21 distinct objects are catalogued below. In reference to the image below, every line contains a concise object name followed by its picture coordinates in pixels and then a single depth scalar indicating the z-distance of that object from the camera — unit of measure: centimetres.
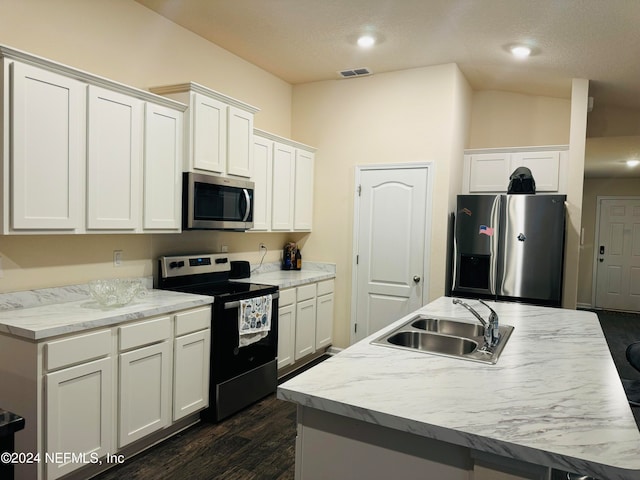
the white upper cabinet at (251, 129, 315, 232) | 410
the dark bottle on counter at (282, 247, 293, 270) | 483
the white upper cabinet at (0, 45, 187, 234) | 221
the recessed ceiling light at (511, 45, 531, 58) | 347
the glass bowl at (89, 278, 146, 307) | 259
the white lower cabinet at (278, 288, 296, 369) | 389
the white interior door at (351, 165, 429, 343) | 434
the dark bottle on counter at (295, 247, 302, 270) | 486
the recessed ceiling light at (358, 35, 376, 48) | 352
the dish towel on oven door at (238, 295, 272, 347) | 324
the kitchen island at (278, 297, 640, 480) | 116
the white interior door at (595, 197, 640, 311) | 805
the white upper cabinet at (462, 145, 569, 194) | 422
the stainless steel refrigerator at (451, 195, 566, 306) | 381
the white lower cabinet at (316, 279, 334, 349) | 451
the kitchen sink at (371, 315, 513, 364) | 192
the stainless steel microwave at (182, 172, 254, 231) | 318
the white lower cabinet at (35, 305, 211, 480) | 214
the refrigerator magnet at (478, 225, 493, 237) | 400
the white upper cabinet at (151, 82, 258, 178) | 316
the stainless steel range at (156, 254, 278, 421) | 311
